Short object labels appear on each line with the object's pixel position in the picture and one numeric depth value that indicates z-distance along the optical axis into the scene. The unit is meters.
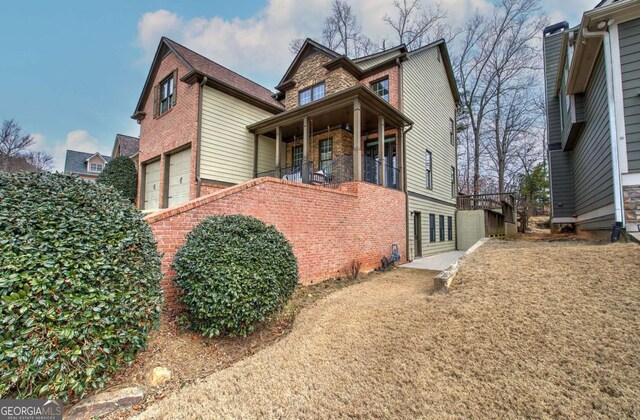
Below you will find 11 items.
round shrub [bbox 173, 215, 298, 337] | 3.41
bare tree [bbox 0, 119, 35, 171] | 28.93
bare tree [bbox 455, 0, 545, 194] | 19.78
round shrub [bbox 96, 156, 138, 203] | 12.41
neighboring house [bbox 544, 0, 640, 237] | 5.18
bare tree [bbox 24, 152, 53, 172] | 31.91
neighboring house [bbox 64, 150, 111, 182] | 28.67
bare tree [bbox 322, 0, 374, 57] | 21.03
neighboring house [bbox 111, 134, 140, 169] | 21.85
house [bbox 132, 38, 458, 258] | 9.27
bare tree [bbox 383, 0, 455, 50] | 19.98
